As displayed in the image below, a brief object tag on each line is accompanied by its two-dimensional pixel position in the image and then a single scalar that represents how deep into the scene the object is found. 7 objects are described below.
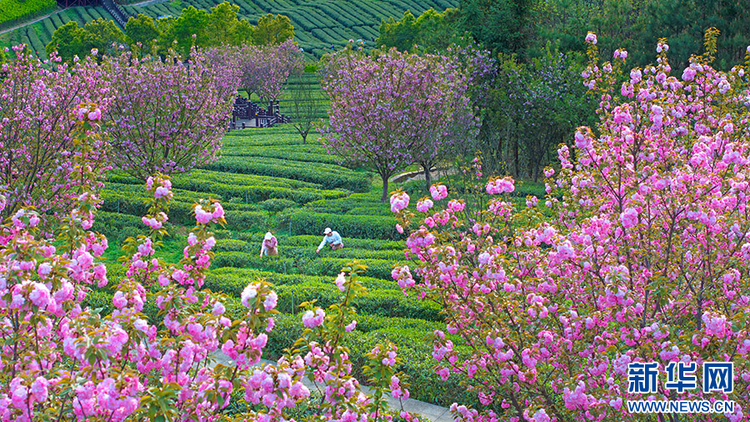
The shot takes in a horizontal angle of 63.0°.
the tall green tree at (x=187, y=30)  71.04
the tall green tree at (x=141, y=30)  73.38
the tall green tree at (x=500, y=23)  25.50
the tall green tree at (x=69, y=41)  68.06
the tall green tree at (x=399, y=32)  70.44
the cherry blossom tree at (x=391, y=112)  19.47
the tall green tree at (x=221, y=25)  67.81
